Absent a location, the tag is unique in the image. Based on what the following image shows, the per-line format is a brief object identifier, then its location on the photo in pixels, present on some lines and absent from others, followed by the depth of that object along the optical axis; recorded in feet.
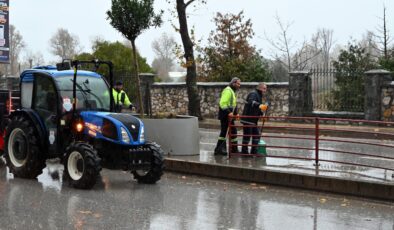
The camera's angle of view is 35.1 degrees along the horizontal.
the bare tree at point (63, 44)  310.65
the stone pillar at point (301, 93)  80.12
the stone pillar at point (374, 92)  73.20
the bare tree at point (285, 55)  133.06
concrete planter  44.27
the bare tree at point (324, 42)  180.06
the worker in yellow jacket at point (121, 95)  48.42
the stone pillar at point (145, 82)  96.16
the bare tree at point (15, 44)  323.57
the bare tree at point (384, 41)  102.37
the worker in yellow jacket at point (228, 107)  43.62
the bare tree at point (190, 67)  78.28
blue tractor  33.91
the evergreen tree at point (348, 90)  76.79
